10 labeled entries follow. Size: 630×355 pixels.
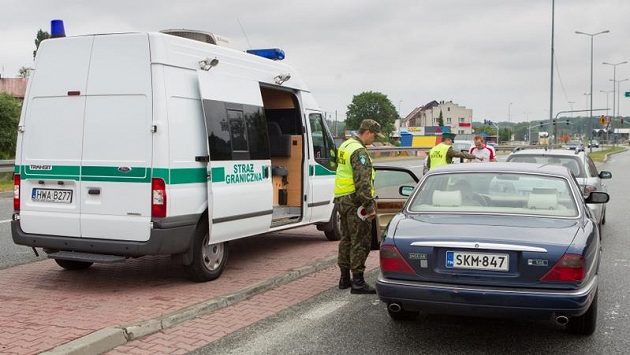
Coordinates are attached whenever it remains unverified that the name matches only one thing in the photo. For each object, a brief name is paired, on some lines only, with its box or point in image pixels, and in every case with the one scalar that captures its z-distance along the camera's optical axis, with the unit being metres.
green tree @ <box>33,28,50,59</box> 57.78
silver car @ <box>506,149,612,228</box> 10.48
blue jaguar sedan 4.34
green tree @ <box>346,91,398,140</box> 127.50
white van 6.20
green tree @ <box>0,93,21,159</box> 29.97
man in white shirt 12.34
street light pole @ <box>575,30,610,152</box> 51.31
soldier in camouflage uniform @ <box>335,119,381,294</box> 6.25
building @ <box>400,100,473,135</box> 153.12
